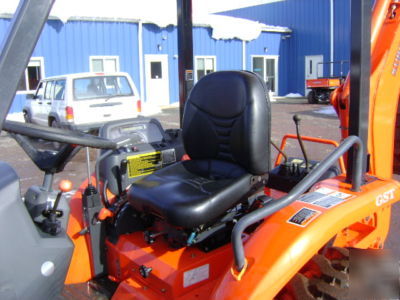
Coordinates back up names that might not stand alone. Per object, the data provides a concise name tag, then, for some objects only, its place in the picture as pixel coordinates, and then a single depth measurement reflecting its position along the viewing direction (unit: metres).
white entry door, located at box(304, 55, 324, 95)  22.34
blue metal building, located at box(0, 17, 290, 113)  15.54
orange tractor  1.45
